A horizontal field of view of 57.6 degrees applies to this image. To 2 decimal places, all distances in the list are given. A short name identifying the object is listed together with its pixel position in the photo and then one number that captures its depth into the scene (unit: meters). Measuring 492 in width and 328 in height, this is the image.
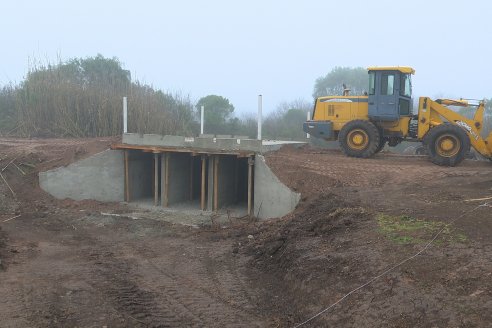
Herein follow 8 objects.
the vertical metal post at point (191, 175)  16.20
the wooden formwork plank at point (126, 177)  15.40
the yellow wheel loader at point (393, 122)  11.73
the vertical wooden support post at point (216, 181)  13.83
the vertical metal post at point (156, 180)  15.00
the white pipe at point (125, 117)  16.14
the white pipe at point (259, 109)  14.45
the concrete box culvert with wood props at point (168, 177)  13.55
